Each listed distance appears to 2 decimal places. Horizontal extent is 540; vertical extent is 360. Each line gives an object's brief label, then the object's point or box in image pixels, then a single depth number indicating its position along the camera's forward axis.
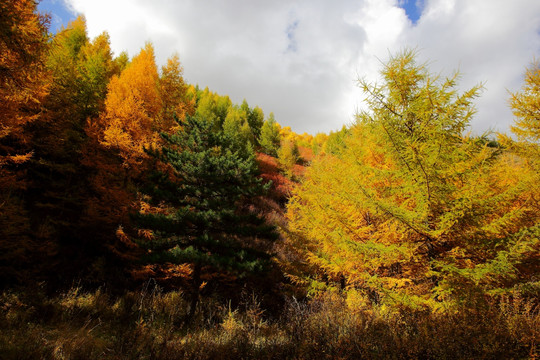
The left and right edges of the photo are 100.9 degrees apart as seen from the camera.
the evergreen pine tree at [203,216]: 8.18
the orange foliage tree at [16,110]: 4.38
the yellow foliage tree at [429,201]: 3.87
